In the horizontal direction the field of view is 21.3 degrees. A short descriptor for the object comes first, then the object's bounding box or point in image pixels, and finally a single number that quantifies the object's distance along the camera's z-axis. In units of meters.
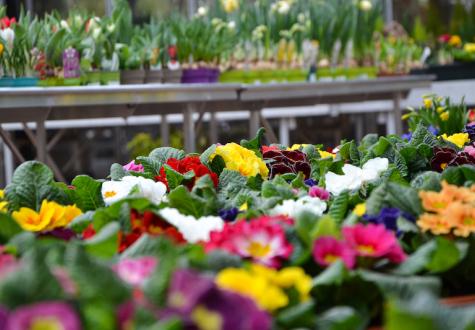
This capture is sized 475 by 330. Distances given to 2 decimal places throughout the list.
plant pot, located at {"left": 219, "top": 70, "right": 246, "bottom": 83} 5.63
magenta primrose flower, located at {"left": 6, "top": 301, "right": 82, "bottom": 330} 0.91
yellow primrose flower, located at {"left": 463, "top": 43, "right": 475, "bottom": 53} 7.67
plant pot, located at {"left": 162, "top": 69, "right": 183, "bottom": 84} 5.18
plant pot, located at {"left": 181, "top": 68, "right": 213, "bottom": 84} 5.22
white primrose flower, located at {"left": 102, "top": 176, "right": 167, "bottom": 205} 1.43
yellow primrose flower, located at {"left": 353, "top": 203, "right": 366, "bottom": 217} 1.26
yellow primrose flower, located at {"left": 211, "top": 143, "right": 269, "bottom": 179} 1.57
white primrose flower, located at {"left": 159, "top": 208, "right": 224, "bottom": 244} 1.22
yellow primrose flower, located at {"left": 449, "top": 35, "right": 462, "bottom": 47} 8.02
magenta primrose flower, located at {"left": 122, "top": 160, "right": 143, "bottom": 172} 1.67
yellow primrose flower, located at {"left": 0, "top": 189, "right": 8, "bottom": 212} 1.33
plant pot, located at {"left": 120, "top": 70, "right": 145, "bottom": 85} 4.96
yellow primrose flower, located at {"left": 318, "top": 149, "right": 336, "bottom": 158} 1.78
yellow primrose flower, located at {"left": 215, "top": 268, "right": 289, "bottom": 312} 0.98
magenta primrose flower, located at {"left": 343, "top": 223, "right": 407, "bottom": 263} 1.11
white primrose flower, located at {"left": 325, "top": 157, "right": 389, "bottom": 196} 1.46
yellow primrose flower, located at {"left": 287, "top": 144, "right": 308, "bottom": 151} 1.84
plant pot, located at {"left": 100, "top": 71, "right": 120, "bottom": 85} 4.71
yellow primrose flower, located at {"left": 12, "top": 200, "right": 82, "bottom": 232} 1.25
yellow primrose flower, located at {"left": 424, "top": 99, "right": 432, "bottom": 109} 3.06
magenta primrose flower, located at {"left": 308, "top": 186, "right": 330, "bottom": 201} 1.40
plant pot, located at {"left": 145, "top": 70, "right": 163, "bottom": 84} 5.11
